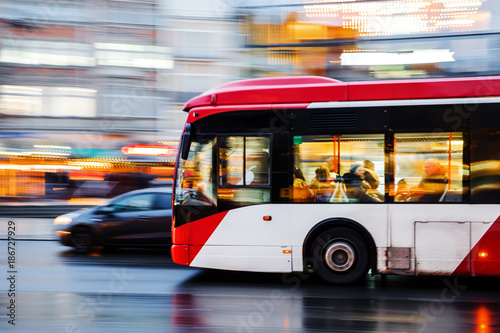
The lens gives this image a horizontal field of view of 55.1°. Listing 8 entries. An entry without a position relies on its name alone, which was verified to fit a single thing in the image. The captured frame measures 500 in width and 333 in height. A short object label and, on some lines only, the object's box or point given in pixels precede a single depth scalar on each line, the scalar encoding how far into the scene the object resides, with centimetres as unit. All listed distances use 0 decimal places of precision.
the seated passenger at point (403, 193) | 718
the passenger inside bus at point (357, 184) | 727
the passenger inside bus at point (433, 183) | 710
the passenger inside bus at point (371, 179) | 723
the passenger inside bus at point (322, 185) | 736
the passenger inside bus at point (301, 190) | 740
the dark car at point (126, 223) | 1031
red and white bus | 704
